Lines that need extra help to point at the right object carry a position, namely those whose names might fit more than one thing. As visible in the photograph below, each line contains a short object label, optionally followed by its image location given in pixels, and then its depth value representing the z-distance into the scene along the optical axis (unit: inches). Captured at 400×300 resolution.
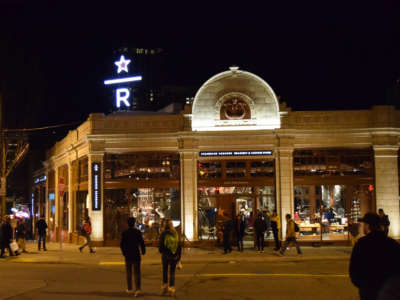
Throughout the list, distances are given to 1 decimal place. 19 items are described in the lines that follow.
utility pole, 997.2
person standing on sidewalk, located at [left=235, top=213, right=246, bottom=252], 882.0
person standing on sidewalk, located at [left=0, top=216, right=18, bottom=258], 844.0
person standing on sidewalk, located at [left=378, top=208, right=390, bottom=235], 786.8
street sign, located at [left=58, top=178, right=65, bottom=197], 920.9
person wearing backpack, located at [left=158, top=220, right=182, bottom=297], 458.6
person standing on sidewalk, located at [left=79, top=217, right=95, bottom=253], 903.1
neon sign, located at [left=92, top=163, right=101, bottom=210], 983.6
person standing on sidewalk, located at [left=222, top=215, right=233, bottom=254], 851.4
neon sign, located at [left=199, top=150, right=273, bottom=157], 973.8
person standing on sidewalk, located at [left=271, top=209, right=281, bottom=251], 884.6
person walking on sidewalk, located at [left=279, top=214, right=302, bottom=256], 809.5
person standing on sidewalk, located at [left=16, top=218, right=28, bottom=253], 927.7
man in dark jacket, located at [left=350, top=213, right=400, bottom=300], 217.0
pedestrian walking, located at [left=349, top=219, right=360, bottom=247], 859.4
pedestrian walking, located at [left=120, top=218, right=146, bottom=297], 455.5
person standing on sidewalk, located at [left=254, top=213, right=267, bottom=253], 864.4
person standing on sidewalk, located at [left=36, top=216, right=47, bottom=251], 960.3
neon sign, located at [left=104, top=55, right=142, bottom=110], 1502.2
